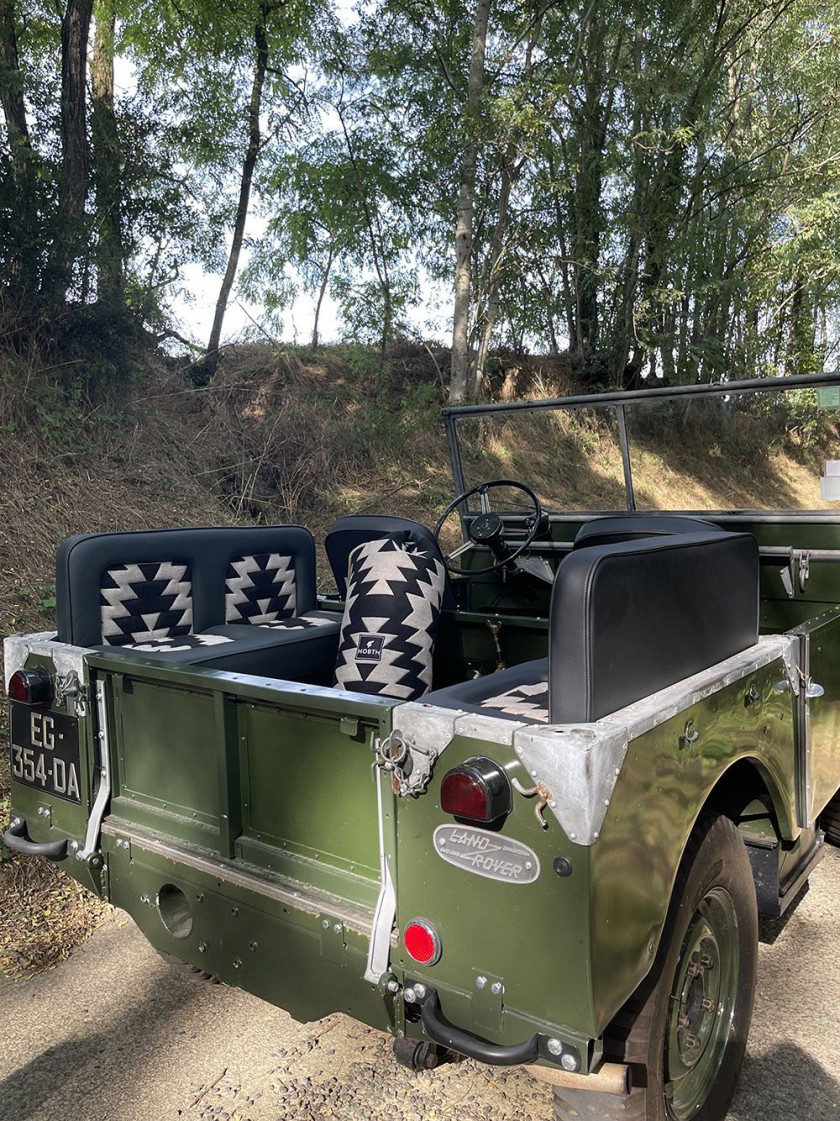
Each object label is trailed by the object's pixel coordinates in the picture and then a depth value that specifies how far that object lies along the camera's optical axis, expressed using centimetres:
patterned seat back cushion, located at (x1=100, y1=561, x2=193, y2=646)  273
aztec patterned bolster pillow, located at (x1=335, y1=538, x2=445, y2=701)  272
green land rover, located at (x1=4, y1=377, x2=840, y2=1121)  150
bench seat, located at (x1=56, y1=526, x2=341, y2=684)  264
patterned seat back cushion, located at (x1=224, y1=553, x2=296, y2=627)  319
